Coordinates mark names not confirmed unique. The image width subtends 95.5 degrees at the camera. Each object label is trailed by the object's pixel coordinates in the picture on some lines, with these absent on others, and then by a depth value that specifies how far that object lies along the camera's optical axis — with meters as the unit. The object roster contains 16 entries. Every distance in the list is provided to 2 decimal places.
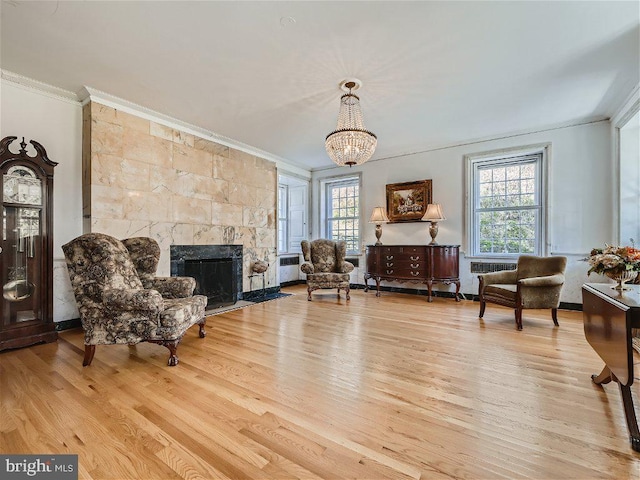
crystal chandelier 3.10
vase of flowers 1.86
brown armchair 3.36
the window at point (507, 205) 4.67
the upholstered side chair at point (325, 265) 4.97
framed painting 5.45
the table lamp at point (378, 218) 5.58
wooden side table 1.46
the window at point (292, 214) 6.86
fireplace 4.21
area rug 4.20
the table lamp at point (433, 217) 4.99
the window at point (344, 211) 6.46
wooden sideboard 4.89
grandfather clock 2.77
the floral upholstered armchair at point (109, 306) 2.31
